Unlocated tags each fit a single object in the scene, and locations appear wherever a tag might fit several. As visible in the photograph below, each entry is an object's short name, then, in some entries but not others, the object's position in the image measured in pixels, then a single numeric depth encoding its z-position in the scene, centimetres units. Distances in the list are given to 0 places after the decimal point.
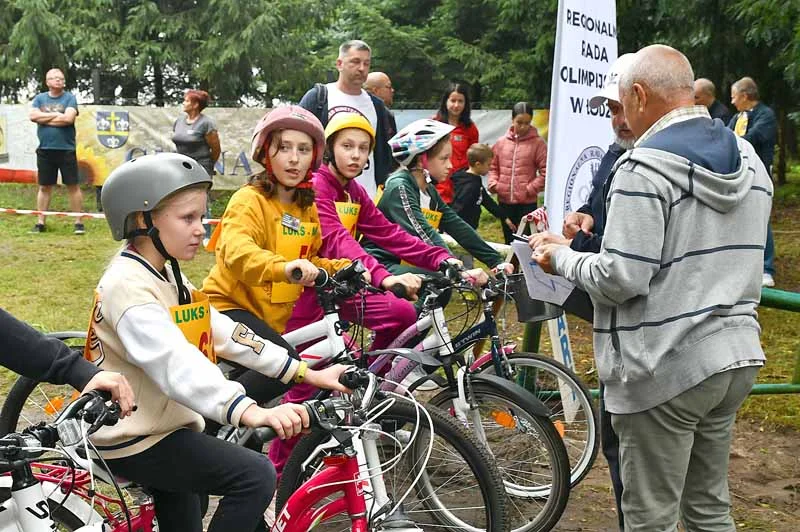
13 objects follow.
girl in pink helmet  445
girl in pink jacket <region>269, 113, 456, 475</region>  488
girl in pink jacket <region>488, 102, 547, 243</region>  1106
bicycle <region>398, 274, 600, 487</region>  475
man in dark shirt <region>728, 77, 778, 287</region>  1103
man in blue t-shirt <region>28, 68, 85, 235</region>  1362
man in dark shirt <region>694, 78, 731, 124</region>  1041
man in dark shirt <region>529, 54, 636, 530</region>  388
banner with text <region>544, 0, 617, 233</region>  532
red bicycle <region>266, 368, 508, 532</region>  324
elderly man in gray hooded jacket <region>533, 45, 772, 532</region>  320
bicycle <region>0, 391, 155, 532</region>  241
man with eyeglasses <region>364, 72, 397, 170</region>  928
